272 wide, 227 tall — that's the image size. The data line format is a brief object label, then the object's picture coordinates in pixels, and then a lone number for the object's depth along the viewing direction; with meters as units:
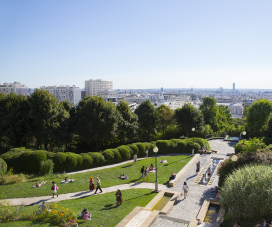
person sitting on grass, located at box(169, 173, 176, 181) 18.27
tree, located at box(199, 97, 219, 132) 48.05
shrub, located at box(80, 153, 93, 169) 22.72
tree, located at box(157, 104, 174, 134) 41.78
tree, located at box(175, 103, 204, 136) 39.78
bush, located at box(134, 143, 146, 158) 28.08
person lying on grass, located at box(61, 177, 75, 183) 17.45
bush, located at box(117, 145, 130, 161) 25.70
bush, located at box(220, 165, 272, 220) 11.16
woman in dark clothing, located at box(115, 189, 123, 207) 13.20
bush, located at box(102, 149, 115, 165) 24.39
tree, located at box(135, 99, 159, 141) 38.56
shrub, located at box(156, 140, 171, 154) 29.84
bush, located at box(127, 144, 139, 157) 27.20
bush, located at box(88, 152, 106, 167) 23.50
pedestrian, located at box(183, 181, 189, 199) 15.14
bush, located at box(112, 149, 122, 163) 25.03
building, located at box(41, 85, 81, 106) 179.69
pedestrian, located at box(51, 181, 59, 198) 14.67
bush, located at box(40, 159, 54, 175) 20.01
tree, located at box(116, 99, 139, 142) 33.92
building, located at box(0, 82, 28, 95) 147.90
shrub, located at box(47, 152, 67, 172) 21.36
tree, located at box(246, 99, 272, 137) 39.06
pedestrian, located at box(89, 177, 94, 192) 15.91
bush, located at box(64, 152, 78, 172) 21.75
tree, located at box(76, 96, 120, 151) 29.41
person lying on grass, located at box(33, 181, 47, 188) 16.31
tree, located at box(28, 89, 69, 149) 26.31
